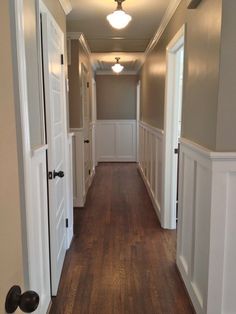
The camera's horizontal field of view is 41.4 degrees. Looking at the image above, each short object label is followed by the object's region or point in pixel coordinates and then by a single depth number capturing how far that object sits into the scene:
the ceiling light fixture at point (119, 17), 2.73
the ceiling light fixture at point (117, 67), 6.09
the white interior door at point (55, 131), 2.25
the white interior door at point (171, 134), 3.37
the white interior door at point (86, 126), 4.99
